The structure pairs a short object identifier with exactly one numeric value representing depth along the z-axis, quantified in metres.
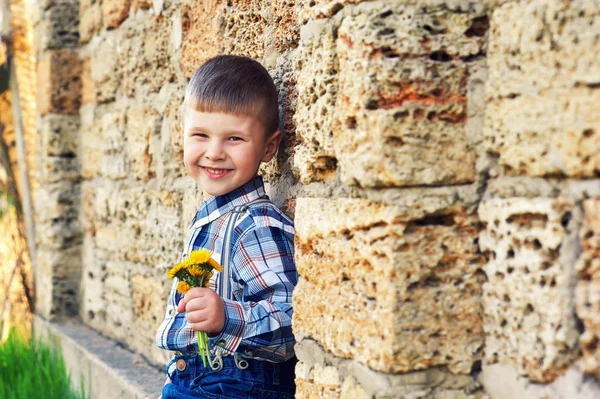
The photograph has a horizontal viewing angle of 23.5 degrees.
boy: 1.75
